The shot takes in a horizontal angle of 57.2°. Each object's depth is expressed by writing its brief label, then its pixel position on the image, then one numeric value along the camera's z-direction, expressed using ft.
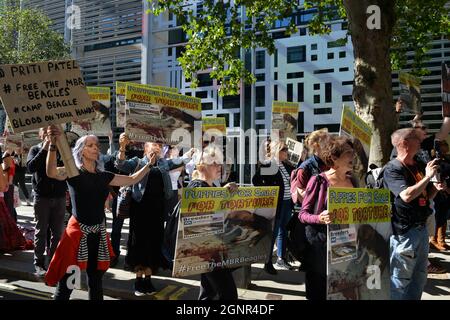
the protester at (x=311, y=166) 13.76
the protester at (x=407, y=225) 11.50
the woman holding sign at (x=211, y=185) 11.63
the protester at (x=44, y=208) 17.71
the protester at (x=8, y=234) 21.92
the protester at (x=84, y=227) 11.57
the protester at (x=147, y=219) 15.33
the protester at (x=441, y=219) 24.54
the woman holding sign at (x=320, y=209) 10.74
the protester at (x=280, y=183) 18.94
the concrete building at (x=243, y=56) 57.21
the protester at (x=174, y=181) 20.79
